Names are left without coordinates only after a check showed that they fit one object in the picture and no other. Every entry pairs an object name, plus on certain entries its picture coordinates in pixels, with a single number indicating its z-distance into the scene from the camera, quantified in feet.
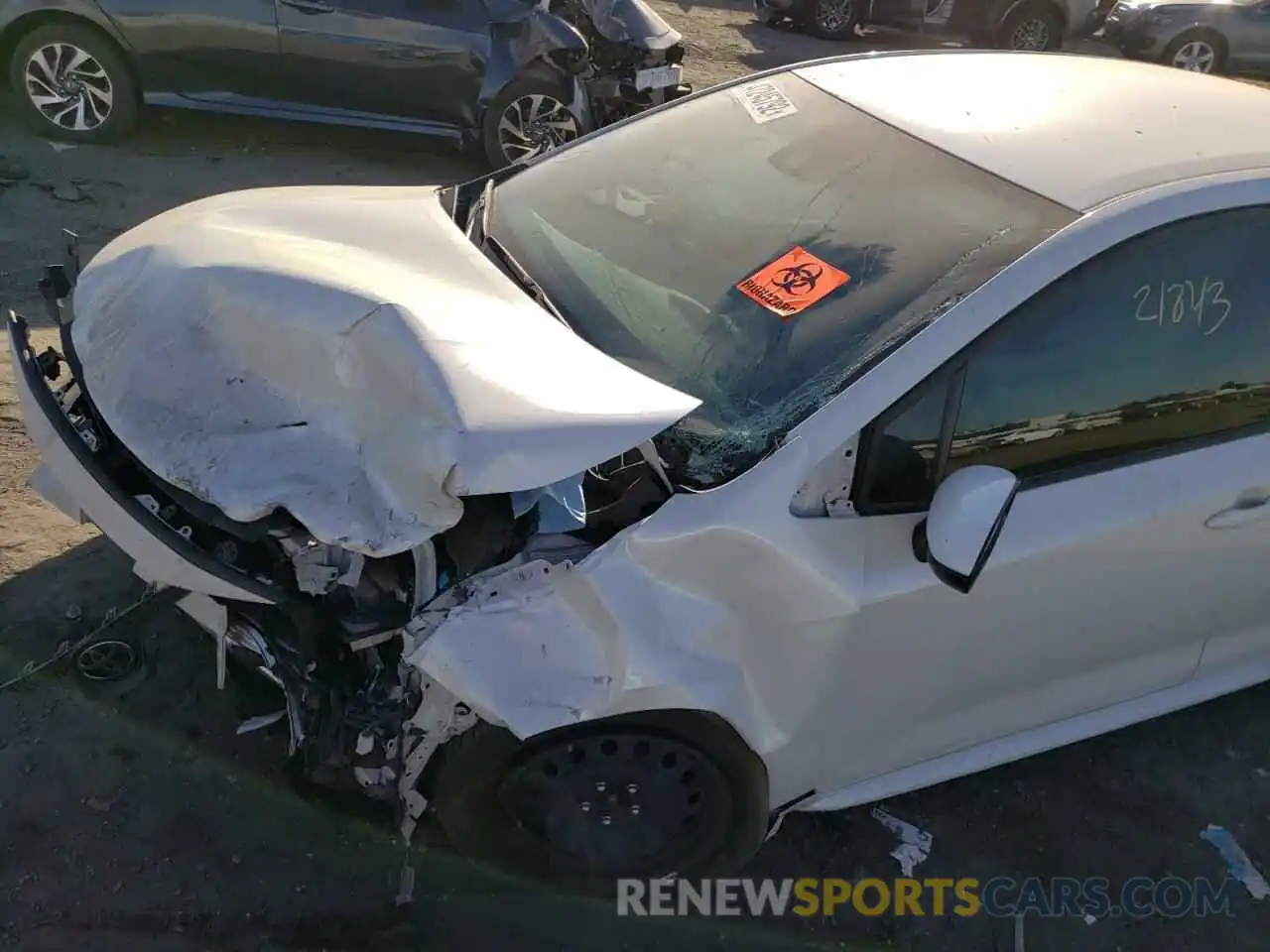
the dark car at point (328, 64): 20.80
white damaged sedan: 7.02
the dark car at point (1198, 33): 39.96
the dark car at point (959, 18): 40.29
